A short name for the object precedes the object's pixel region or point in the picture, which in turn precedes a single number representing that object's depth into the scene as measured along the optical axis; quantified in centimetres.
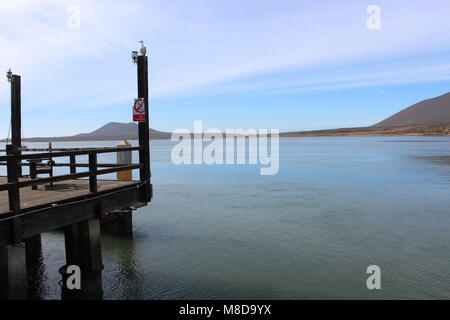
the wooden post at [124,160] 1364
